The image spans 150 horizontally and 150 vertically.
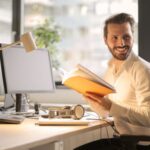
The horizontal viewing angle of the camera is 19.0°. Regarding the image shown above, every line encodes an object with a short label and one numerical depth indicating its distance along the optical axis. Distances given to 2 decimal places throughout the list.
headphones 2.88
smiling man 2.54
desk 1.81
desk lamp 2.62
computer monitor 3.09
